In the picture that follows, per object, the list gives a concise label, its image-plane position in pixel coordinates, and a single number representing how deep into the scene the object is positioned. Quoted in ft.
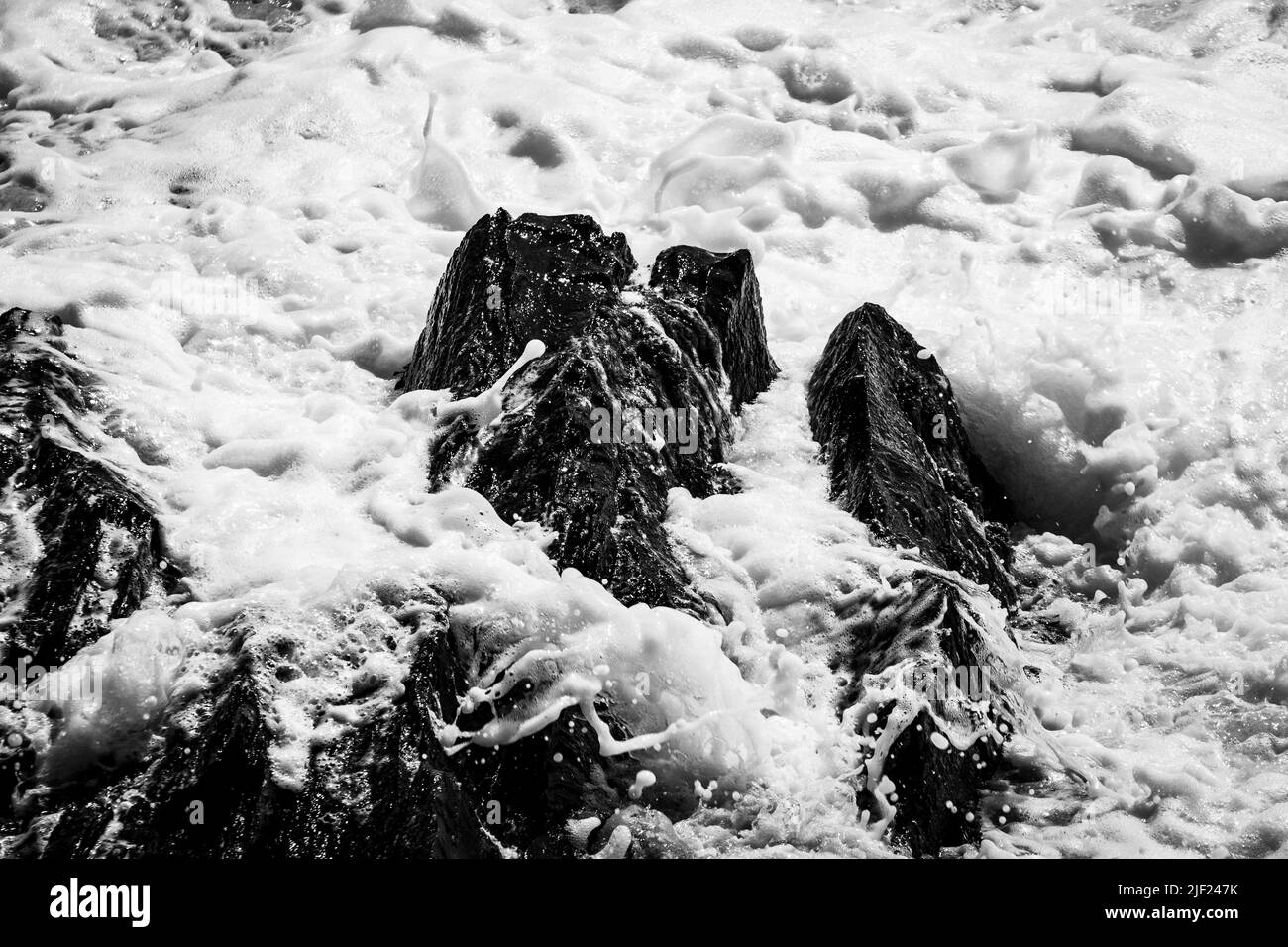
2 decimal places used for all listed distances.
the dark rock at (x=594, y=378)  14.75
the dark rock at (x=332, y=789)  10.52
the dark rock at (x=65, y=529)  12.62
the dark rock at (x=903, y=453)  16.14
